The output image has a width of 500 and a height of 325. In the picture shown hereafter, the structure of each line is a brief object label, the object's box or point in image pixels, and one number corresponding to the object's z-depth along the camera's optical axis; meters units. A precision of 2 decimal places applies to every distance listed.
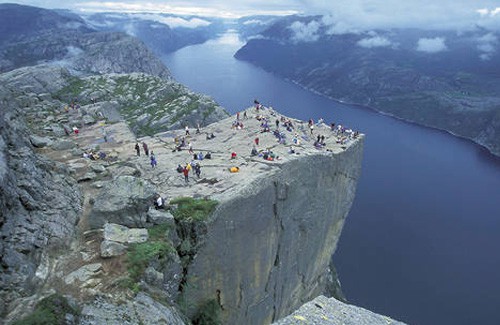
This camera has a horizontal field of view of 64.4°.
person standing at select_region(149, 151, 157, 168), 40.12
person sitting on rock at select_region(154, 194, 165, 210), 29.33
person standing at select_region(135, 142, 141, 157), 42.75
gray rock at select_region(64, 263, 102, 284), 21.03
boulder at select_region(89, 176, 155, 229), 26.27
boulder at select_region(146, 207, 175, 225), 27.56
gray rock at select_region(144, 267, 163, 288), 22.25
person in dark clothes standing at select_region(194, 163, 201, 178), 37.53
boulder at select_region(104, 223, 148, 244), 24.24
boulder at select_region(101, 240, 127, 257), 22.98
